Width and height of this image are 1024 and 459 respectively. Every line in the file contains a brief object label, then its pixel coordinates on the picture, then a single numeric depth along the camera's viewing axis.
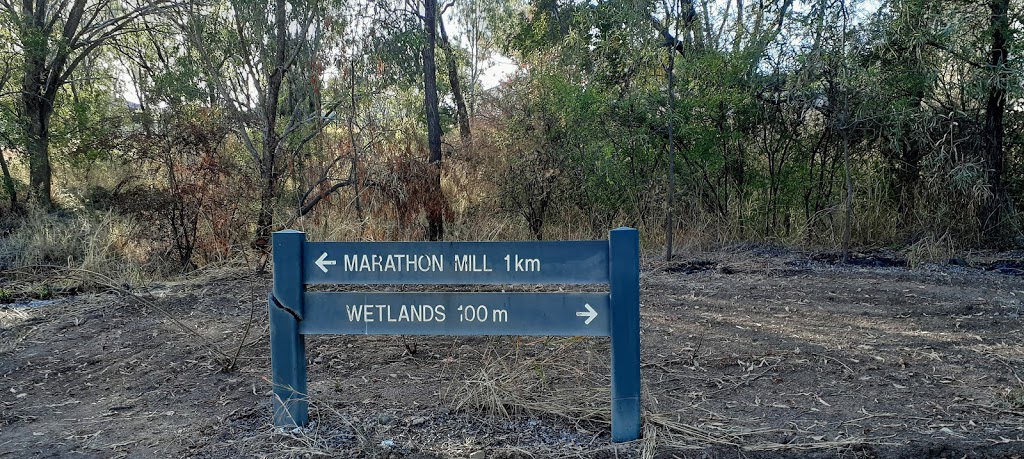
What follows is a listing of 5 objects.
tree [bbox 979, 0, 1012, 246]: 9.67
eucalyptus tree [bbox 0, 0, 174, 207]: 14.35
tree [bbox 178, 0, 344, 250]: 10.98
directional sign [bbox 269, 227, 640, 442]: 3.29
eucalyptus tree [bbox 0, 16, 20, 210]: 13.91
